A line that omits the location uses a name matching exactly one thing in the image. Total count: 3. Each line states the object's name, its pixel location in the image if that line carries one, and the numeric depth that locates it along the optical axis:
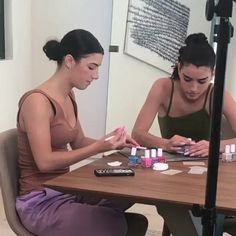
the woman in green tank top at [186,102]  2.06
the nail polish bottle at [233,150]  1.79
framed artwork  3.61
